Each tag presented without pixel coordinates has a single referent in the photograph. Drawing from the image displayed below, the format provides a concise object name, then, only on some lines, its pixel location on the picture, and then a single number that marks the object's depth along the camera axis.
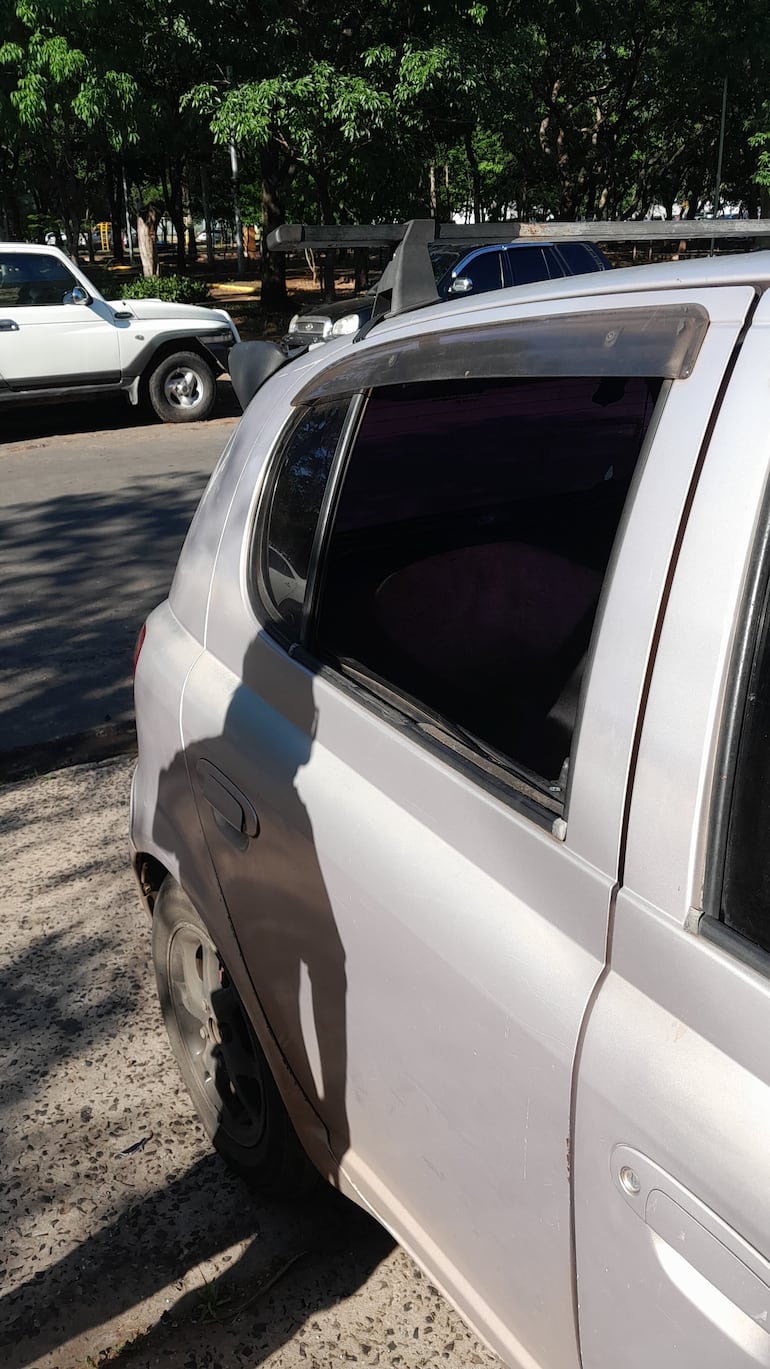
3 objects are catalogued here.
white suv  11.73
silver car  1.21
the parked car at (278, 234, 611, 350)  11.84
